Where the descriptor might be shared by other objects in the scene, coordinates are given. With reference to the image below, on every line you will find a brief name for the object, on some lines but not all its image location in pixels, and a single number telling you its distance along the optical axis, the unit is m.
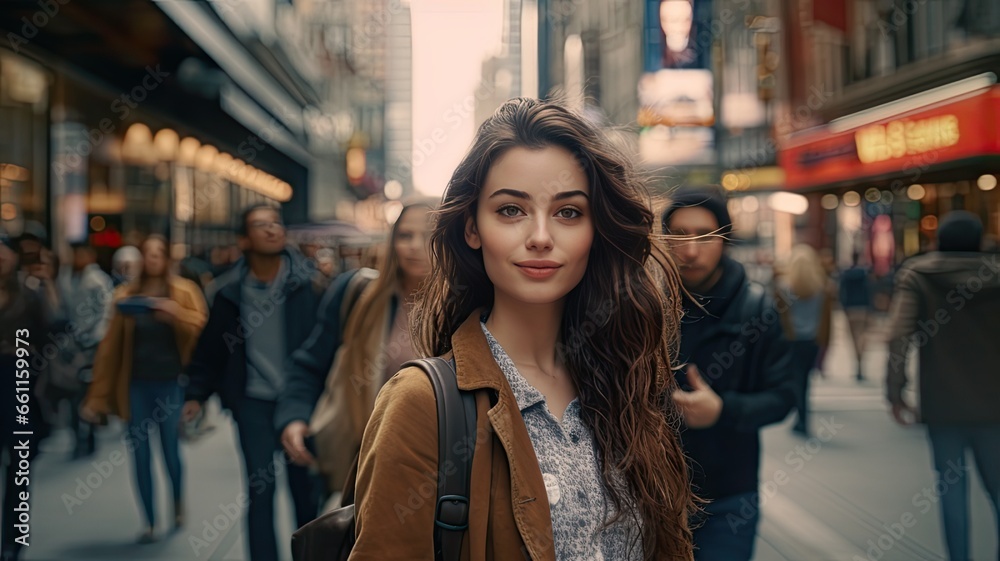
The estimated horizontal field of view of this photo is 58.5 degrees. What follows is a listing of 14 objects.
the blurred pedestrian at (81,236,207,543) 6.51
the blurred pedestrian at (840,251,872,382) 13.77
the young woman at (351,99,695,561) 1.60
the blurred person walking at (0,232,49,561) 5.34
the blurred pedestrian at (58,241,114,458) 9.09
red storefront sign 14.91
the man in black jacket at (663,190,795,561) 3.67
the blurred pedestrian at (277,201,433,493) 4.56
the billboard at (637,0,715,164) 16.77
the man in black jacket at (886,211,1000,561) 5.28
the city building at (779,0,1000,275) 15.54
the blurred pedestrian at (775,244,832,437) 9.62
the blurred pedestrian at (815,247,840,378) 11.55
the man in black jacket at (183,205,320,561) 4.99
